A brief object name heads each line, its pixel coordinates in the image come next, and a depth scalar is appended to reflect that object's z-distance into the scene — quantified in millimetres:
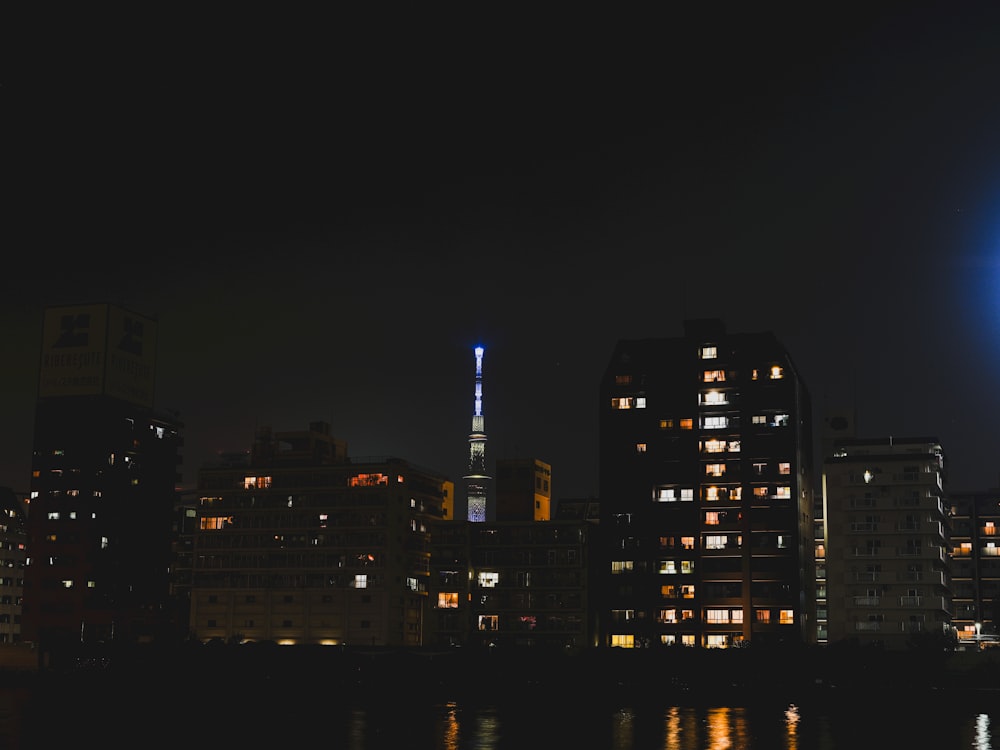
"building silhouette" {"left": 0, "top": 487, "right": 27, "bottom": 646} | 185750
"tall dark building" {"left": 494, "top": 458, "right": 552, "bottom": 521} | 172250
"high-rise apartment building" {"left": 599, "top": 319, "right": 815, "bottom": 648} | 148625
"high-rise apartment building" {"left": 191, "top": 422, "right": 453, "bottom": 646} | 164500
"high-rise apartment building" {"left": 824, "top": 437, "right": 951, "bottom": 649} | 148125
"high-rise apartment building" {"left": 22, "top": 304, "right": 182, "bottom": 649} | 174625
